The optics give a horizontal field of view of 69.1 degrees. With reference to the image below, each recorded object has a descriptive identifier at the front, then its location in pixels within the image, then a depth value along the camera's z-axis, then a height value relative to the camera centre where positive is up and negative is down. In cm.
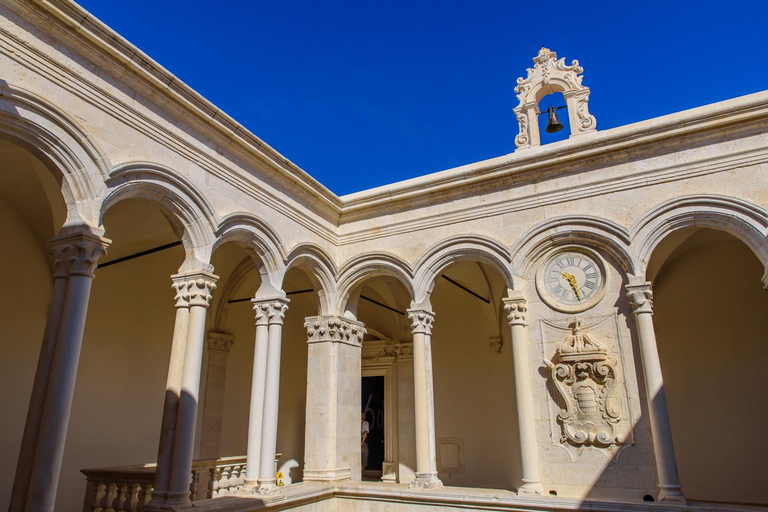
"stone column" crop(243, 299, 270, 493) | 698 +69
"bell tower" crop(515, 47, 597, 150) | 834 +533
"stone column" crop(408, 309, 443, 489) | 749 +65
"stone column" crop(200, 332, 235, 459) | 1006 +105
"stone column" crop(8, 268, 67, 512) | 462 +46
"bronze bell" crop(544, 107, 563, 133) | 861 +475
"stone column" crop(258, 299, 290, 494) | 704 +64
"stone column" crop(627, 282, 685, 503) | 610 +57
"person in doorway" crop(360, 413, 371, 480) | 1136 +23
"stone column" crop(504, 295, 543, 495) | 679 +67
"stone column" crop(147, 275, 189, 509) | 585 +57
